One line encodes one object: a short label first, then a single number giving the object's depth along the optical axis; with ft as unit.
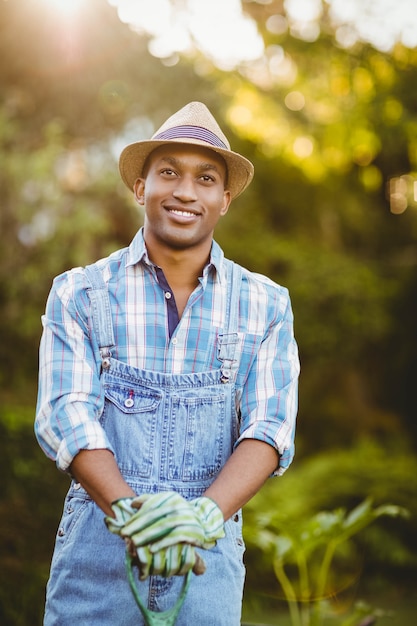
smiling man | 6.17
